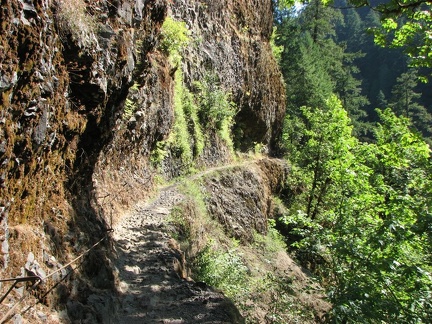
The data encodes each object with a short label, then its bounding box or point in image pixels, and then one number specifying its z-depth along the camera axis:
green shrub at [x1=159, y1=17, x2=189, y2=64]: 12.47
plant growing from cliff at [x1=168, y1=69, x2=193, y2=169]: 13.33
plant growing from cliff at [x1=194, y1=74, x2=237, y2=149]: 16.16
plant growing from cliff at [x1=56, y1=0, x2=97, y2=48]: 4.77
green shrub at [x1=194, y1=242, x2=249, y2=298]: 8.41
